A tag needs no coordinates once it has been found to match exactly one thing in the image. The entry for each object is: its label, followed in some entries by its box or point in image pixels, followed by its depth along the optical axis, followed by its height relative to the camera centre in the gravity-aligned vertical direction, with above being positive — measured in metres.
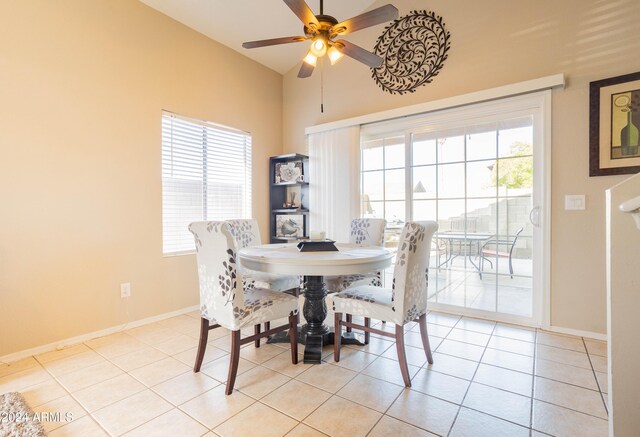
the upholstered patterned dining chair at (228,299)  1.88 -0.53
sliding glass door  2.89 +0.19
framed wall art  2.38 +0.71
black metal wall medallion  3.23 +1.76
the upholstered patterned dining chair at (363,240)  2.70 -0.23
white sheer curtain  3.79 +0.46
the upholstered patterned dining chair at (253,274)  2.74 -0.51
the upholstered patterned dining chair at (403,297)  1.95 -0.54
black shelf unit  4.24 +0.29
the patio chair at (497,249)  2.99 -0.31
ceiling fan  1.93 +1.24
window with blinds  3.31 +0.47
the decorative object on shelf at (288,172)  4.22 +0.61
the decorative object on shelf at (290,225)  4.25 -0.11
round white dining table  1.86 -0.29
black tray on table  2.22 -0.21
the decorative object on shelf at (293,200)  4.37 +0.24
